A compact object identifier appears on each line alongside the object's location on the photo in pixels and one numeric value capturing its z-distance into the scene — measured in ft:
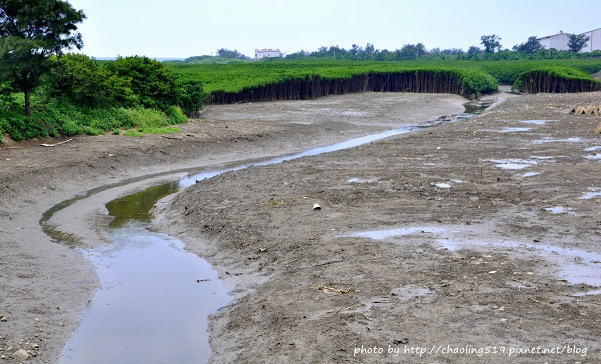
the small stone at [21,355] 27.71
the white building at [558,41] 505.25
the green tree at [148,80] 111.65
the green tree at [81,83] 93.91
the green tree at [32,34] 81.97
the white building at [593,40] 473.67
